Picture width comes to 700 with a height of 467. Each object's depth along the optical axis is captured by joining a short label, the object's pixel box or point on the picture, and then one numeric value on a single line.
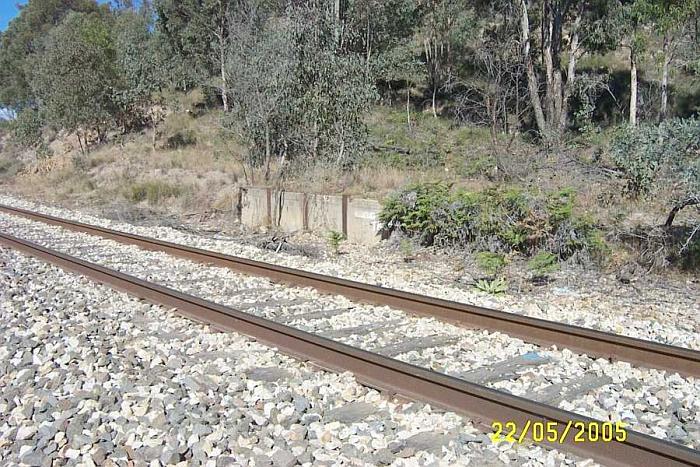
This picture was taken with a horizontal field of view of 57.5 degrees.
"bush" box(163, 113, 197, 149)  34.92
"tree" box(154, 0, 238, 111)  38.62
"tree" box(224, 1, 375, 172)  16.25
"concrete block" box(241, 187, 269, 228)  15.64
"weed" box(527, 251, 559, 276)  9.35
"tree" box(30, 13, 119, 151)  30.97
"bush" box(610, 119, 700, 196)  9.68
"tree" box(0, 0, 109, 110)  53.16
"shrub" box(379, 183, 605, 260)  10.08
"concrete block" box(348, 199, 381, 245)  12.88
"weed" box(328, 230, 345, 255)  11.97
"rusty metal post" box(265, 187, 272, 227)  15.44
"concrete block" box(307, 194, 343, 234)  13.78
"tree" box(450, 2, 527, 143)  20.16
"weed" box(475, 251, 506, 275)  9.37
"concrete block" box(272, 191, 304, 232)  14.77
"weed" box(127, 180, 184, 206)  21.25
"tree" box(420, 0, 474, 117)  36.59
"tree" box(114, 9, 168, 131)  32.84
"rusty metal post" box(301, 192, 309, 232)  14.57
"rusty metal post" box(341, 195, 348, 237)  13.55
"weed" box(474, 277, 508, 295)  8.68
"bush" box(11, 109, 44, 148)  39.06
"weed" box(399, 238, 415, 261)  11.57
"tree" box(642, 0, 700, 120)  13.97
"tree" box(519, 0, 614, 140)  26.06
